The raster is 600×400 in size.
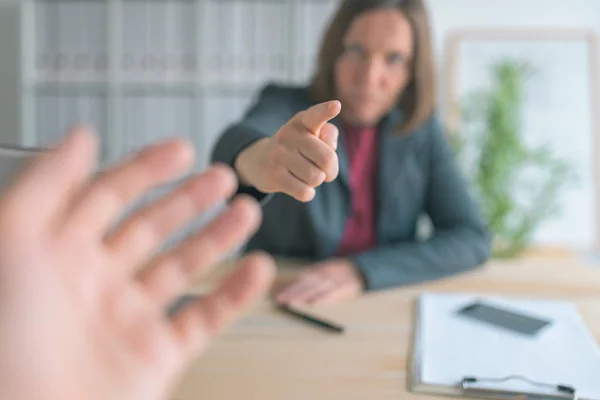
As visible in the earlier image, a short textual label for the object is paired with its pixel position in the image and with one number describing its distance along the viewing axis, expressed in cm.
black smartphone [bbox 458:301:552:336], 79
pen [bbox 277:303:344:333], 78
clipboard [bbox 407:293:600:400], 59
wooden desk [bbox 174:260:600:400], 60
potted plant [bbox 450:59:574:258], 220
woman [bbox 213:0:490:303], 103
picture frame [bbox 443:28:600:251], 239
